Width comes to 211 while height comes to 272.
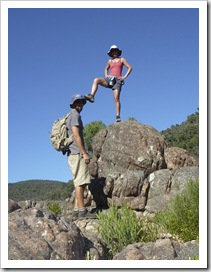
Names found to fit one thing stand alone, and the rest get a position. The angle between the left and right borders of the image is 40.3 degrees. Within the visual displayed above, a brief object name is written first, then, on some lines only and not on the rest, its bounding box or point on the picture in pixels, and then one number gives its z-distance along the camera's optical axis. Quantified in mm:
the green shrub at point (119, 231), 5159
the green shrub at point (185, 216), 5283
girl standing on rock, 7384
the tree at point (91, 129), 16743
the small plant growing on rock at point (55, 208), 7681
